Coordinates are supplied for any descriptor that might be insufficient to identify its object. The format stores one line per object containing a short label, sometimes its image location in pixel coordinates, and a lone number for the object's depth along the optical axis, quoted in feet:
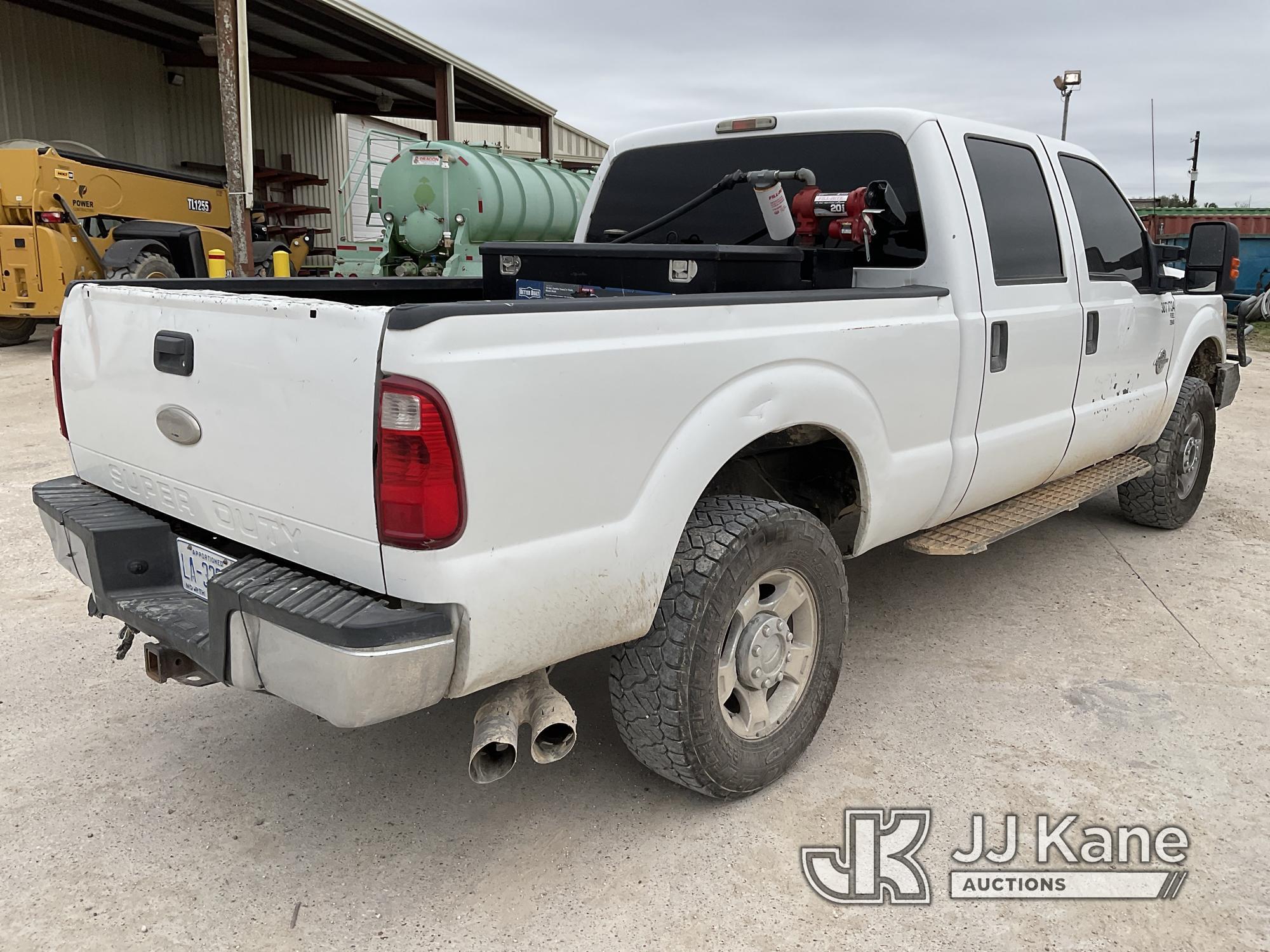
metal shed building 51.13
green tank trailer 45.39
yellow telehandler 37.60
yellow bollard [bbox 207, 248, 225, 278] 41.39
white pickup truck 7.13
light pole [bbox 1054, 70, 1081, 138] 50.26
